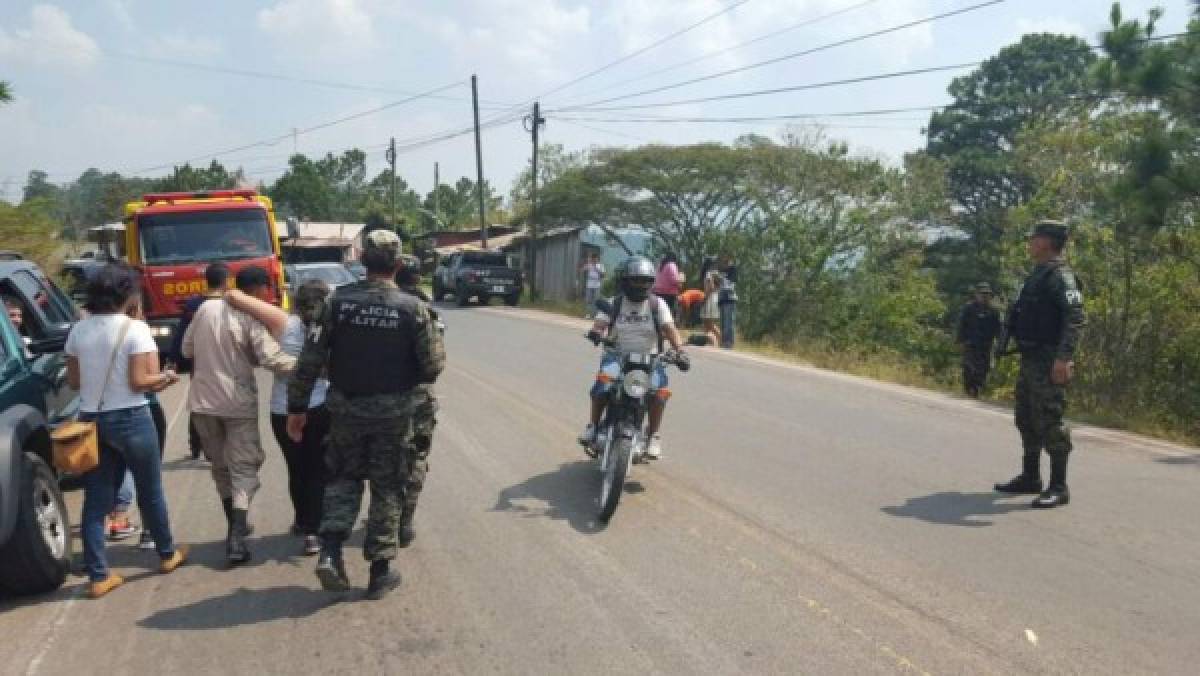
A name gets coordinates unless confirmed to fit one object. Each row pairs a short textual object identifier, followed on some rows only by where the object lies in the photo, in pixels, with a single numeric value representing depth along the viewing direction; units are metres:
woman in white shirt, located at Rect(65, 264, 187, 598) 5.46
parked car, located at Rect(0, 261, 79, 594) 5.05
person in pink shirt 19.64
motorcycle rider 7.56
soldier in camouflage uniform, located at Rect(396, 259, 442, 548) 5.46
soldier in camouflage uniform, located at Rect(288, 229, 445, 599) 5.18
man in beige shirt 5.95
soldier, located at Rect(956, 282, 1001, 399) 14.49
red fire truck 15.34
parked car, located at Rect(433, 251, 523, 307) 33.41
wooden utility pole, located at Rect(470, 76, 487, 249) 42.69
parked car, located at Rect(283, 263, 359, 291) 21.11
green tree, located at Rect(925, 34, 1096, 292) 44.38
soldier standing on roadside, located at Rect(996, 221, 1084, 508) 7.25
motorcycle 6.65
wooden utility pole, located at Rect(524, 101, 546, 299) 37.53
